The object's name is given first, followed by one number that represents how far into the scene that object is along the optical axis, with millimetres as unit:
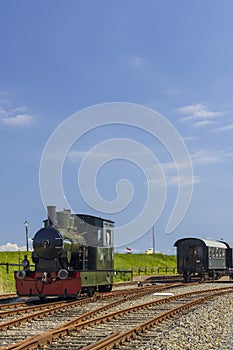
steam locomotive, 18734
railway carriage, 36875
